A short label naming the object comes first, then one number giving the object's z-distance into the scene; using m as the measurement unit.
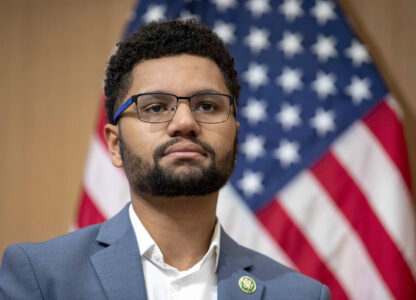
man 1.94
